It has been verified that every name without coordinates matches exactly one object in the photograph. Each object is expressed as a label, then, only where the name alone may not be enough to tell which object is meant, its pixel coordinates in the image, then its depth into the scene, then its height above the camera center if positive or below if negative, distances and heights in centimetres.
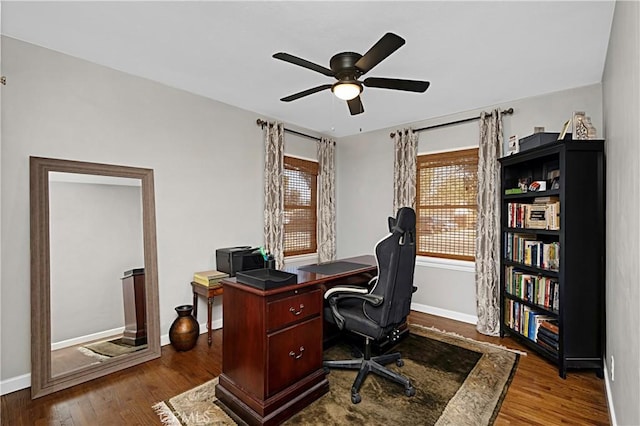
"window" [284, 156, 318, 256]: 462 +9
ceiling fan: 199 +98
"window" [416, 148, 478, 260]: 395 +8
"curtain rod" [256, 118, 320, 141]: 404 +117
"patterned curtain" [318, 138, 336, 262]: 498 +14
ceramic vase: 301 -118
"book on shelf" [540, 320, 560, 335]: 279 -109
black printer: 339 -54
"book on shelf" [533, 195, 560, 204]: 296 +9
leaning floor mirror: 241 -52
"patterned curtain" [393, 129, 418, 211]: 429 +58
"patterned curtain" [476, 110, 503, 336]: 355 -22
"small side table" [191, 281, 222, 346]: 316 -86
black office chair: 222 -67
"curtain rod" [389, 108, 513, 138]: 353 +112
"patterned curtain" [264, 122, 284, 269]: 412 +27
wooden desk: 196 -95
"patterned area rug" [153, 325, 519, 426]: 203 -139
